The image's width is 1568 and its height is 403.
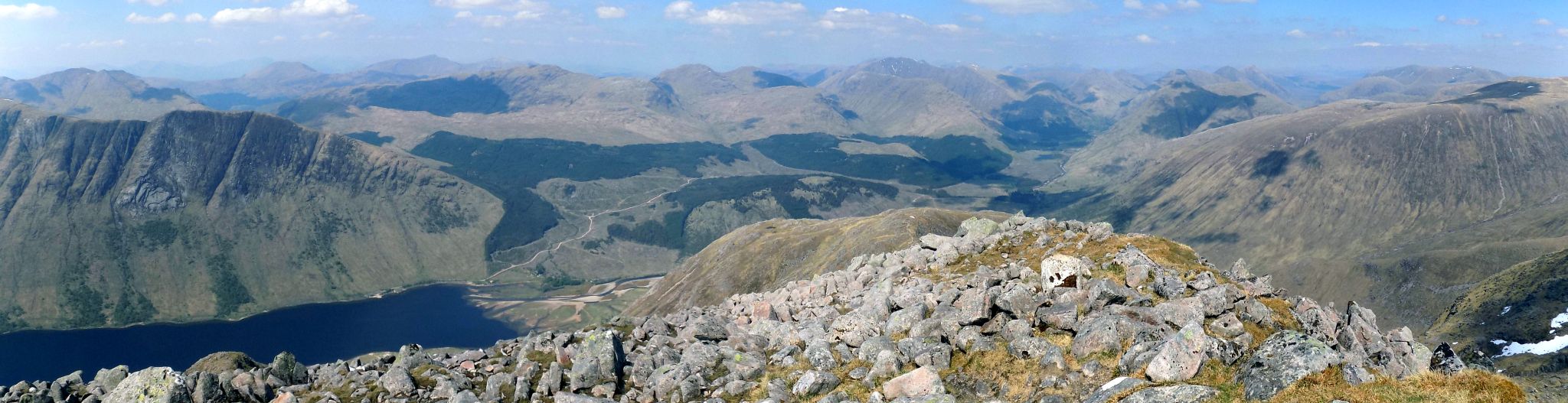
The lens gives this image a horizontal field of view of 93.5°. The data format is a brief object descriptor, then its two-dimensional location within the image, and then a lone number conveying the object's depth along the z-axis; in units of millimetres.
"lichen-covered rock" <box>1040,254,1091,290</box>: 42594
